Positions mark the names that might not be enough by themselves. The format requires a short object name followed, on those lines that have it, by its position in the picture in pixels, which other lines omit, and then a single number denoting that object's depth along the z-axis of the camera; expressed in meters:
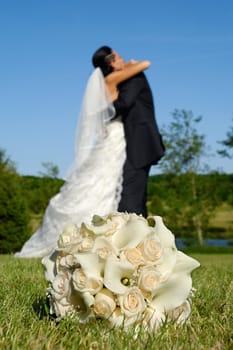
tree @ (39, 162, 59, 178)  32.91
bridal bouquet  2.25
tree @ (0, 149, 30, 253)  15.96
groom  9.50
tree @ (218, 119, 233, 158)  22.69
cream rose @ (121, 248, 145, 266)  2.29
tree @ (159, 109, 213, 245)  22.73
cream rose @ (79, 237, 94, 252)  2.37
